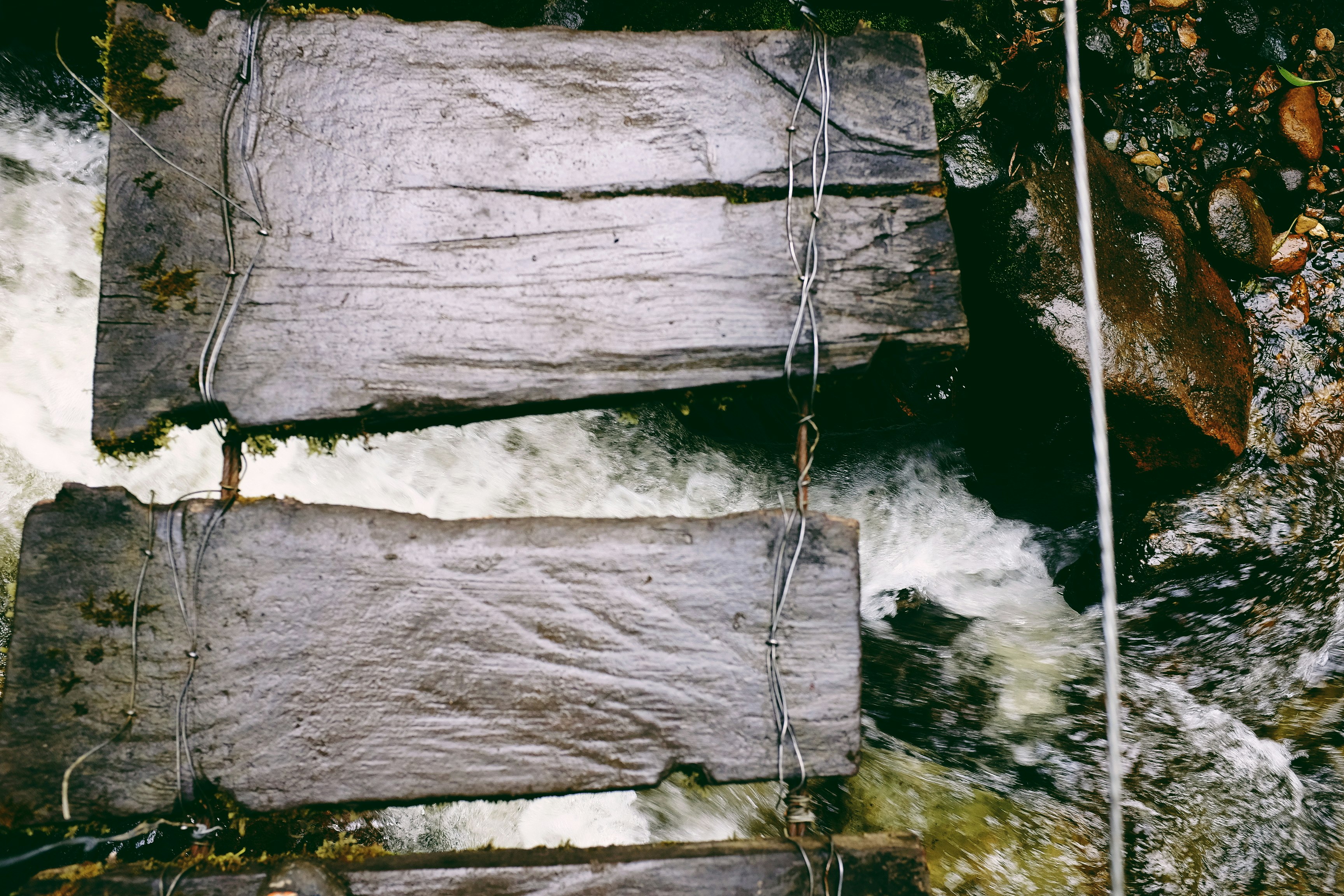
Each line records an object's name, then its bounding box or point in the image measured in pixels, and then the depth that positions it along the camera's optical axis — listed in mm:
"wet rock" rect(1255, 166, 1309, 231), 2854
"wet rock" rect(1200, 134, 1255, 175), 2891
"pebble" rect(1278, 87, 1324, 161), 2875
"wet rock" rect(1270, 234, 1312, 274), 2838
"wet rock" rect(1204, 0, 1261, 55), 2930
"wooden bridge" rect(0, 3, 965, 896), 1764
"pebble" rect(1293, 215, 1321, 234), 2873
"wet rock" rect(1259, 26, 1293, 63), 2928
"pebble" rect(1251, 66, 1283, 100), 2951
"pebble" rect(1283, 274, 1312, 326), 2803
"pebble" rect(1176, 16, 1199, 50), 3004
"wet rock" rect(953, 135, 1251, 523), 2396
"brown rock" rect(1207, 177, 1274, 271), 2785
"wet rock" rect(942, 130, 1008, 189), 2596
